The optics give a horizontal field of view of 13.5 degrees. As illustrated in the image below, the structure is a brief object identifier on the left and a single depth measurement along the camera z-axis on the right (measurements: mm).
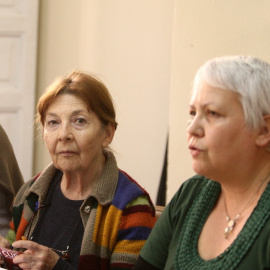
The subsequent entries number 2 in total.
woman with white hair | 2209
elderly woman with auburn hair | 2572
